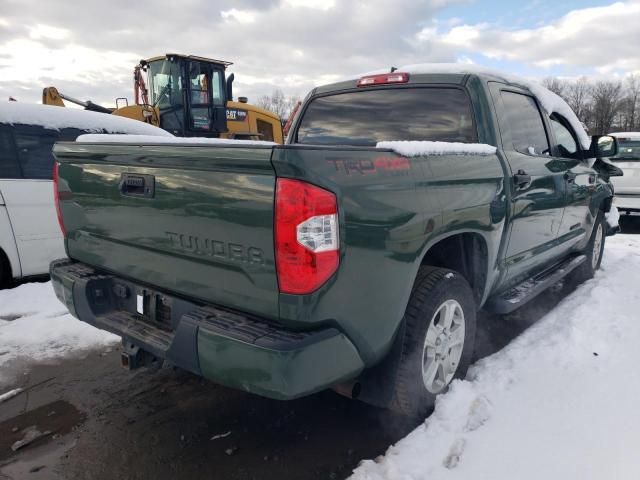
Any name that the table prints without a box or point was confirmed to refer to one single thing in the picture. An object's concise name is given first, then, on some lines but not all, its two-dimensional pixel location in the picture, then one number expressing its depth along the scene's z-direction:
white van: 4.60
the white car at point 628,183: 9.11
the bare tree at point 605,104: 68.93
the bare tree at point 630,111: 70.88
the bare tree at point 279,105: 83.81
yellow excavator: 11.30
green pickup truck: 1.90
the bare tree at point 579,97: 76.00
